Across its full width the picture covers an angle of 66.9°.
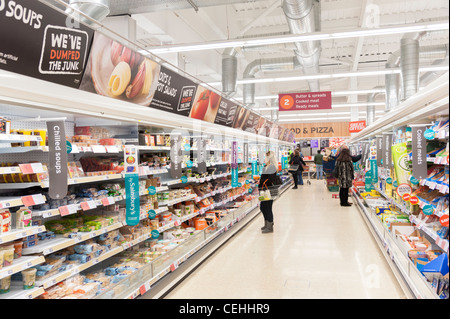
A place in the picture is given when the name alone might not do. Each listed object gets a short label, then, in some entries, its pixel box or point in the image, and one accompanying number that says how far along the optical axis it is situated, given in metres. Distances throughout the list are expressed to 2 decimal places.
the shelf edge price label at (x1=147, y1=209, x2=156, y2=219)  4.04
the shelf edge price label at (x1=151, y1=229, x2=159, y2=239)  4.18
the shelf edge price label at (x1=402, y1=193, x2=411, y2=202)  3.53
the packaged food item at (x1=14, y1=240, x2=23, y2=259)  2.54
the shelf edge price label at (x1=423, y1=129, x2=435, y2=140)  2.39
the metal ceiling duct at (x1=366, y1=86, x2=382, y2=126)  17.43
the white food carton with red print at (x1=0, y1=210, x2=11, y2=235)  2.34
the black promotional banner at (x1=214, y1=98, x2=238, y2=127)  7.99
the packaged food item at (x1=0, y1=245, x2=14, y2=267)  2.34
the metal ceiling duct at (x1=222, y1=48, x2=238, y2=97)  9.73
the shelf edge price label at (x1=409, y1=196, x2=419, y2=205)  3.35
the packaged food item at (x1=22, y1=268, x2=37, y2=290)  2.54
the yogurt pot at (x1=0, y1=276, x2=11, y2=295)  2.46
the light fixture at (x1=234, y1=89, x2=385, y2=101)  10.87
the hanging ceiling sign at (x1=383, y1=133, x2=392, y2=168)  5.10
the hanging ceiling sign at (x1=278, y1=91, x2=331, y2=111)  10.39
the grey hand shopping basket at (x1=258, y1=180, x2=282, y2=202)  6.32
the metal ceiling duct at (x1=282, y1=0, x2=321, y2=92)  6.29
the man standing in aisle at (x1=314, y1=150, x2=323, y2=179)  17.13
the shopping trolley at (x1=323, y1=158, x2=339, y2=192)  12.70
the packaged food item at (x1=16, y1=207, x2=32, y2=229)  2.50
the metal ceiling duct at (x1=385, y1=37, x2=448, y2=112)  8.65
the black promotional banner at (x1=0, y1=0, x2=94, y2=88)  2.60
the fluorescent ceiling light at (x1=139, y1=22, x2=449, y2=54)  5.46
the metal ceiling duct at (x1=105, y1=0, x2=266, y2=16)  5.38
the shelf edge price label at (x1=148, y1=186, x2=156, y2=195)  3.91
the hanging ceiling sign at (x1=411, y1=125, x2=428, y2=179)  2.45
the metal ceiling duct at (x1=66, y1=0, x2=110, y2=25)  4.38
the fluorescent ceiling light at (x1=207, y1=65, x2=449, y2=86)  8.27
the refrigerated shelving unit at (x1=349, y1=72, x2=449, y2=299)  1.94
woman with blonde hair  6.47
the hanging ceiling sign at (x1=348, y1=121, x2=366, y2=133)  16.73
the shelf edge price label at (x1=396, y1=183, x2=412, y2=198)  3.73
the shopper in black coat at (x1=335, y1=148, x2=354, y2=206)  9.02
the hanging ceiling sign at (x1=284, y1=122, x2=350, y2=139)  23.67
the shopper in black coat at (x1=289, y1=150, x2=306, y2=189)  14.34
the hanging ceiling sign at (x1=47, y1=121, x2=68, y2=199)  2.55
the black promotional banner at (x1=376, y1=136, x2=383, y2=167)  5.98
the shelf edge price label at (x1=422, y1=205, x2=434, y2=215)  2.69
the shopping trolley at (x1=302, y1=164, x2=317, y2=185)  19.88
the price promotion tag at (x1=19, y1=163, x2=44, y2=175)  2.42
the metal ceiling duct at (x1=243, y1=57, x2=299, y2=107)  11.51
